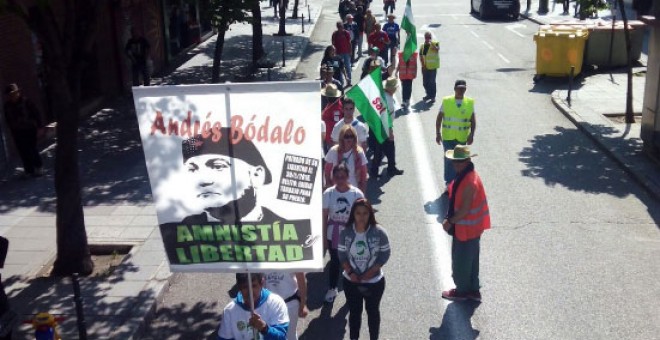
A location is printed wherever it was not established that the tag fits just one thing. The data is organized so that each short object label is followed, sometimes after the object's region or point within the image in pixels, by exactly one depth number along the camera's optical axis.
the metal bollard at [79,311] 7.25
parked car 39.28
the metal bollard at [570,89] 18.88
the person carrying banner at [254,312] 5.87
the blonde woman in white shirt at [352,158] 9.45
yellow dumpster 21.80
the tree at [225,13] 19.48
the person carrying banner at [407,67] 17.66
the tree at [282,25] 32.72
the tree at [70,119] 9.30
